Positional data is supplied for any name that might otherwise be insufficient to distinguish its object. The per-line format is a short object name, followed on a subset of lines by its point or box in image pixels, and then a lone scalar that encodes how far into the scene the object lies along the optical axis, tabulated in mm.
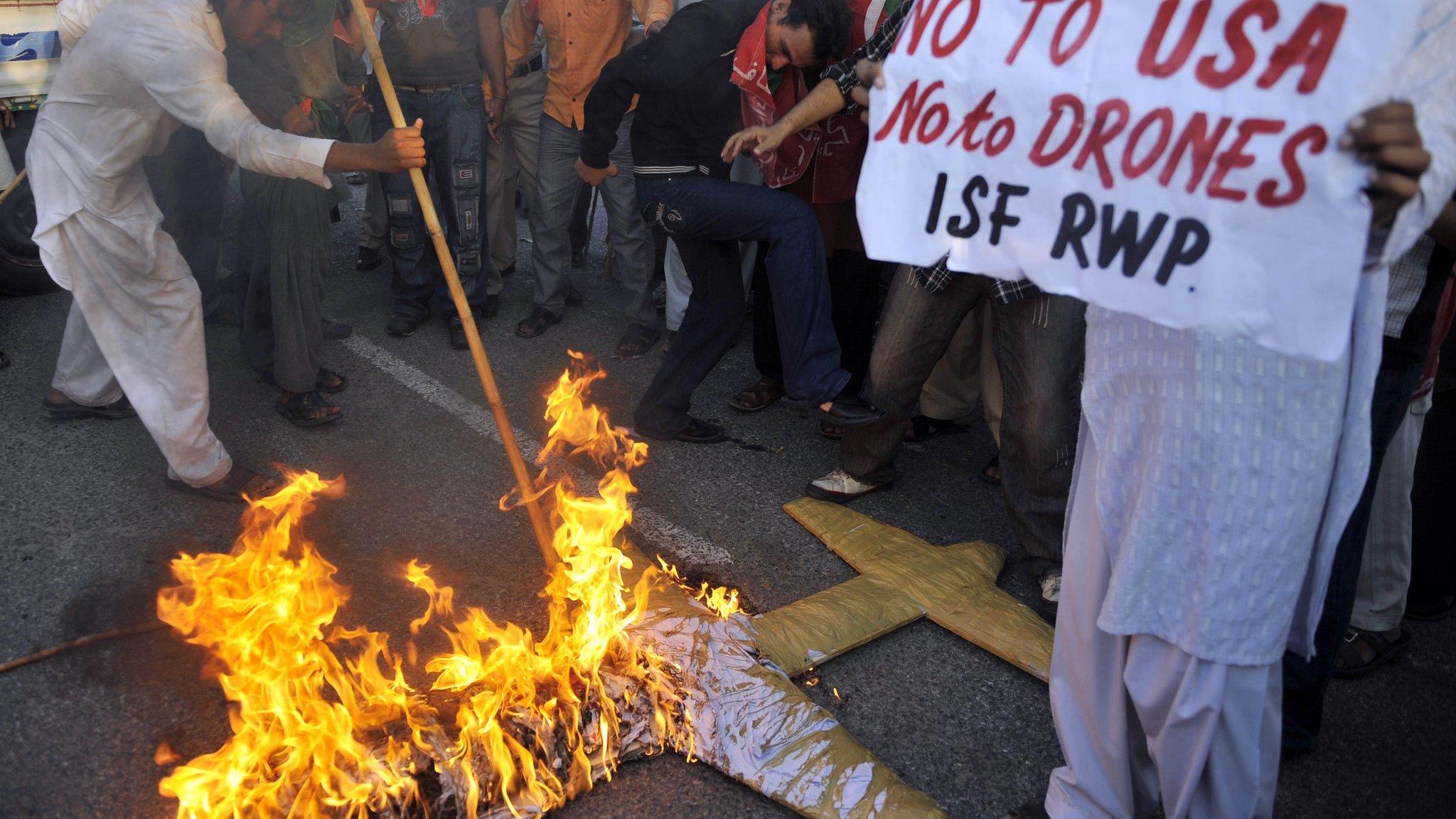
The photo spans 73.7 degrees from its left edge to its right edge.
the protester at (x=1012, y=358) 3412
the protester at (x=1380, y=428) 2377
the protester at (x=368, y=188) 6250
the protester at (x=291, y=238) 4324
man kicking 4004
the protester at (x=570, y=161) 5484
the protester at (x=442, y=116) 5457
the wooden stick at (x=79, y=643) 2996
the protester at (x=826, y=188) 4125
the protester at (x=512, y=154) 5867
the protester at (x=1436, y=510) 3488
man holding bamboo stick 3293
